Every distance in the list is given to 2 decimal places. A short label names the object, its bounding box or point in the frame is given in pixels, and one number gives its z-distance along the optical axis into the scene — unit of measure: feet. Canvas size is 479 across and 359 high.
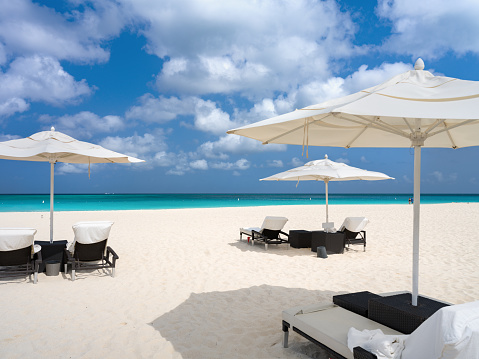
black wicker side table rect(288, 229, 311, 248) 28.14
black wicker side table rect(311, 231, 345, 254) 26.58
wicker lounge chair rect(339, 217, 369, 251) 27.63
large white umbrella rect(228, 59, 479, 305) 8.14
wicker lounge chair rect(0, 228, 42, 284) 17.62
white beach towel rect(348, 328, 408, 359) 7.32
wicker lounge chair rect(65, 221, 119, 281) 19.19
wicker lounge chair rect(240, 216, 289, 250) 28.02
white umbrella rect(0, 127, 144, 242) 20.01
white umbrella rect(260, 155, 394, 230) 26.63
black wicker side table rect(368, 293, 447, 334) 9.54
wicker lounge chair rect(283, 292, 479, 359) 5.61
